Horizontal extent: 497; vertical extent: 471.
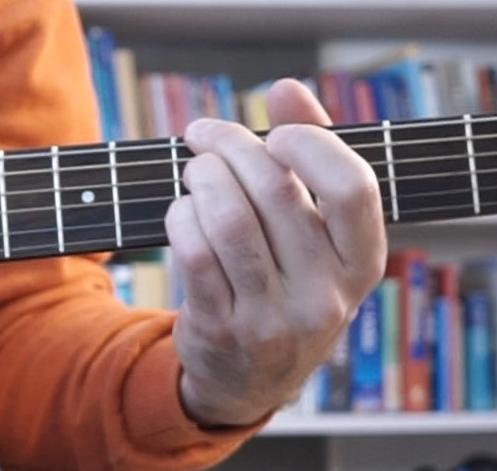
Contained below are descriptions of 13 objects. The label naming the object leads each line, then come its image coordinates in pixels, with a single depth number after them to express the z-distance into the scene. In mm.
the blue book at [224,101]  1726
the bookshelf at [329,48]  1712
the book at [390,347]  1702
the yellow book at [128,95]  1675
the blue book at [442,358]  1718
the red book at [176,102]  1705
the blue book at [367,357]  1698
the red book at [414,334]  1707
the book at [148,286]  1658
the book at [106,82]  1663
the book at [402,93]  1762
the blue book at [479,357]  1732
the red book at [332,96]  1736
